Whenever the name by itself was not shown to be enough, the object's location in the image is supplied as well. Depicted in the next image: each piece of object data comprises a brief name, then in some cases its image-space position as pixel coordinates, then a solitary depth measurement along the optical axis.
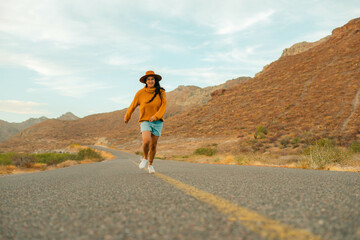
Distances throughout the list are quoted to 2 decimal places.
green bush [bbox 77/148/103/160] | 24.16
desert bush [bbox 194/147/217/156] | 23.20
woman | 5.89
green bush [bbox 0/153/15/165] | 13.28
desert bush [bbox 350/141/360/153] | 15.29
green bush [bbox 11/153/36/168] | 13.79
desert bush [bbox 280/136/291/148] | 21.54
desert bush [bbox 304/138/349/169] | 7.98
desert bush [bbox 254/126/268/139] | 27.14
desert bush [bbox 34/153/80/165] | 16.38
